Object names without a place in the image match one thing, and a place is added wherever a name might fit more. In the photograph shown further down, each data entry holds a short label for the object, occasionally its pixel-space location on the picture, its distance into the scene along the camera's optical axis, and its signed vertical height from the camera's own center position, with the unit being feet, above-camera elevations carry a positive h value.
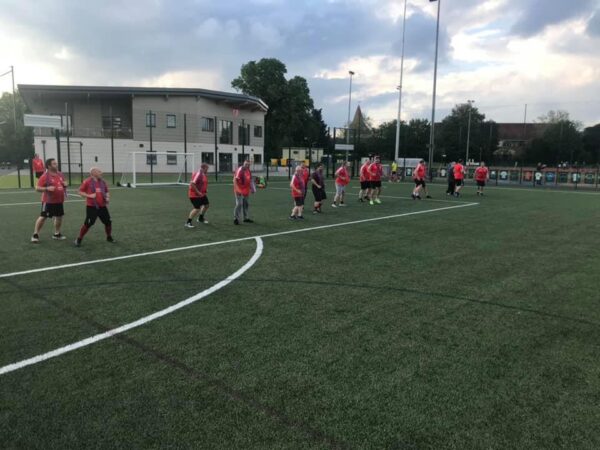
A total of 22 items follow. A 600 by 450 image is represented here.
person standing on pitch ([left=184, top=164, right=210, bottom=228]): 37.99 -2.13
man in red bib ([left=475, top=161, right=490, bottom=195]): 78.11 -0.87
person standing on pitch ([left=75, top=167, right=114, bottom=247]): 29.07 -2.31
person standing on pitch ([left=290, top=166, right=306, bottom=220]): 43.65 -2.36
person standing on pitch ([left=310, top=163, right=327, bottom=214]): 48.83 -2.04
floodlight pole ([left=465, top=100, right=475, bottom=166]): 232.53 +19.12
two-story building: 142.00 +14.80
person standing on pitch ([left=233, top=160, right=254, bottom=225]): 40.27 -1.99
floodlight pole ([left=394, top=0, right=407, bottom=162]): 140.15 +15.15
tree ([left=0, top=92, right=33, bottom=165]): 228.22 +10.37
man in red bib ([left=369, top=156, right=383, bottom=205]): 60.49 -1.40
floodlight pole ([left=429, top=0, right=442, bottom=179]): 118.93 +23.11
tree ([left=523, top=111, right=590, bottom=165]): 228.02 +13.58
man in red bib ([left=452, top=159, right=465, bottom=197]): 74.53 -0.92
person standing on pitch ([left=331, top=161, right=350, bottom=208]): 55.42 -1.55
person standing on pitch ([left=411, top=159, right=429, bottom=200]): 65.12 -1.22
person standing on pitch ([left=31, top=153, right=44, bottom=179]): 76.69 -0.80
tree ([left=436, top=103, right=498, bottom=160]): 248.52 +20.44
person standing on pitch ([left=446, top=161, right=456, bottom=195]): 76.89 -2.17
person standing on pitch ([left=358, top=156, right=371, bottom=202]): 60.45 -1.73
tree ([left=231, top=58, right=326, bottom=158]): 217.56 +35.03
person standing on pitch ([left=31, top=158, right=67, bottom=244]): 30.58 -2.16
